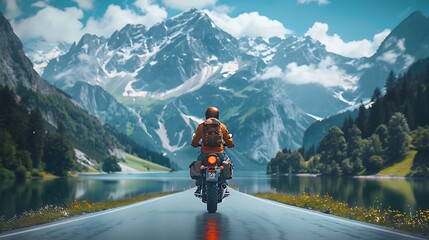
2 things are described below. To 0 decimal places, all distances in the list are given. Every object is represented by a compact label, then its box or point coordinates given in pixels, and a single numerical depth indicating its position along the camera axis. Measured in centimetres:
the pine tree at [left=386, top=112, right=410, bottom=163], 17000
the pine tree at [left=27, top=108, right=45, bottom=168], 16570
